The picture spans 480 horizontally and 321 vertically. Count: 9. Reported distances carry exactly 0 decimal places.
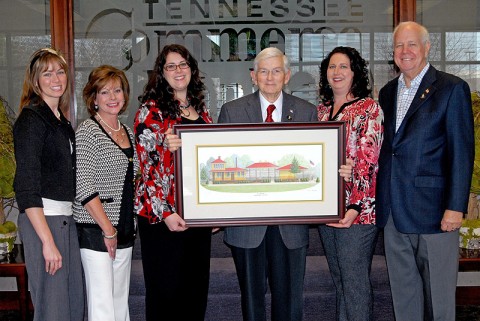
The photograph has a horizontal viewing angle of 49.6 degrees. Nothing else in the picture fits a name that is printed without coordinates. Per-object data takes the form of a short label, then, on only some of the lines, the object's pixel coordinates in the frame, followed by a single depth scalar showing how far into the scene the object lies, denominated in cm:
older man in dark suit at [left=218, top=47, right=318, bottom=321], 243
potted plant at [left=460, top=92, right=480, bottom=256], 366
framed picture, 237
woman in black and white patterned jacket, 237
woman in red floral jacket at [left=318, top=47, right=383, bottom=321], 245
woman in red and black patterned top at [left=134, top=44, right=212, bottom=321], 239
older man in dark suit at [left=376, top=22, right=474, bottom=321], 242
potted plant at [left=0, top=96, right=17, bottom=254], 372
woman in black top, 218
